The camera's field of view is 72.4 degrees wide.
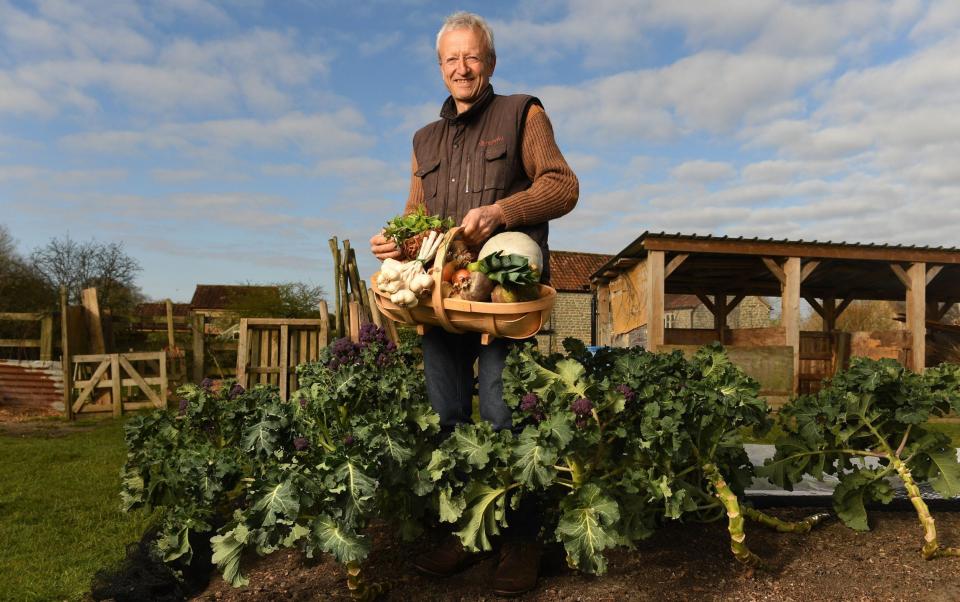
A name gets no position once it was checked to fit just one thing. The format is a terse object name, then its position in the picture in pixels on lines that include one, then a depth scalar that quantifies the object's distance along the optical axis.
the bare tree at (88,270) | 21.52
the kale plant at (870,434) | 3.22
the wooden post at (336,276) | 9.57
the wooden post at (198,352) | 11.77
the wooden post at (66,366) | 10.38
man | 2.72
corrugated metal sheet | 11.40
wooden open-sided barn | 10.75
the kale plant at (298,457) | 2.36
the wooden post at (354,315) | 9.45
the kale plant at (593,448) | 2.38
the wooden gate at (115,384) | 10.75
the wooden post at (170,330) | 13.82
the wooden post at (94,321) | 12.23
